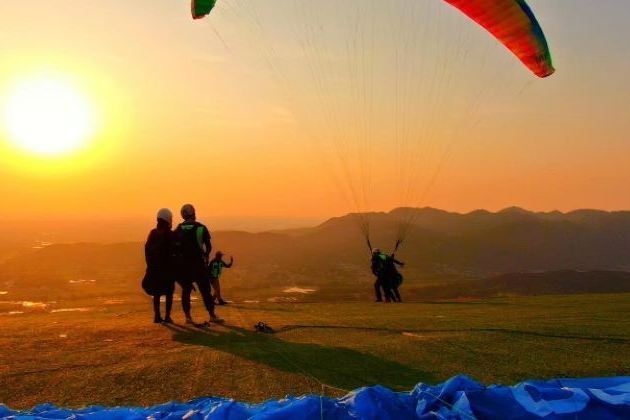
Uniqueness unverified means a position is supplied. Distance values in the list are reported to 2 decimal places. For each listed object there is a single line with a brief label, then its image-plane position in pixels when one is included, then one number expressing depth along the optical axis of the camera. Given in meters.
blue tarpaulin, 4.32
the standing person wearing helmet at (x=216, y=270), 15.87
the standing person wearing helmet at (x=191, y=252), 10.16
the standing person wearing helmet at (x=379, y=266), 18.91
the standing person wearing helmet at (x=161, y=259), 10.16
